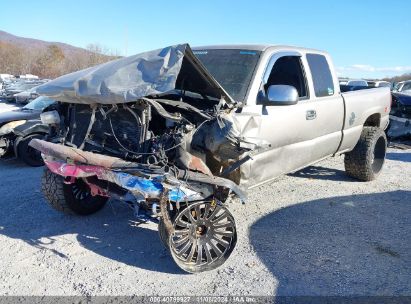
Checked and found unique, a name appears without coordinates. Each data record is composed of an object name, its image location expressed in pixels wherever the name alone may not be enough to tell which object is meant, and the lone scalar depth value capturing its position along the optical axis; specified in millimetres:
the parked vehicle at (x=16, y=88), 24519
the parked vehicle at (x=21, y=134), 7559
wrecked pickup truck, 3467
